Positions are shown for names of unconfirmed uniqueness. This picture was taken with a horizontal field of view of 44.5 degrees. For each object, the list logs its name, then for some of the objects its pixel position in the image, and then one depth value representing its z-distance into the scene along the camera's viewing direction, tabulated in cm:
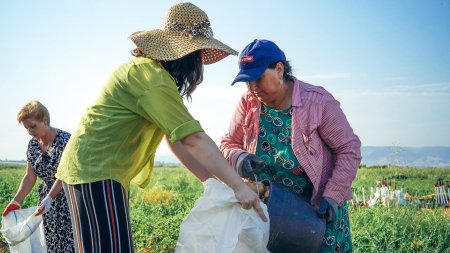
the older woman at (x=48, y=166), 403
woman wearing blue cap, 259
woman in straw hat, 213
